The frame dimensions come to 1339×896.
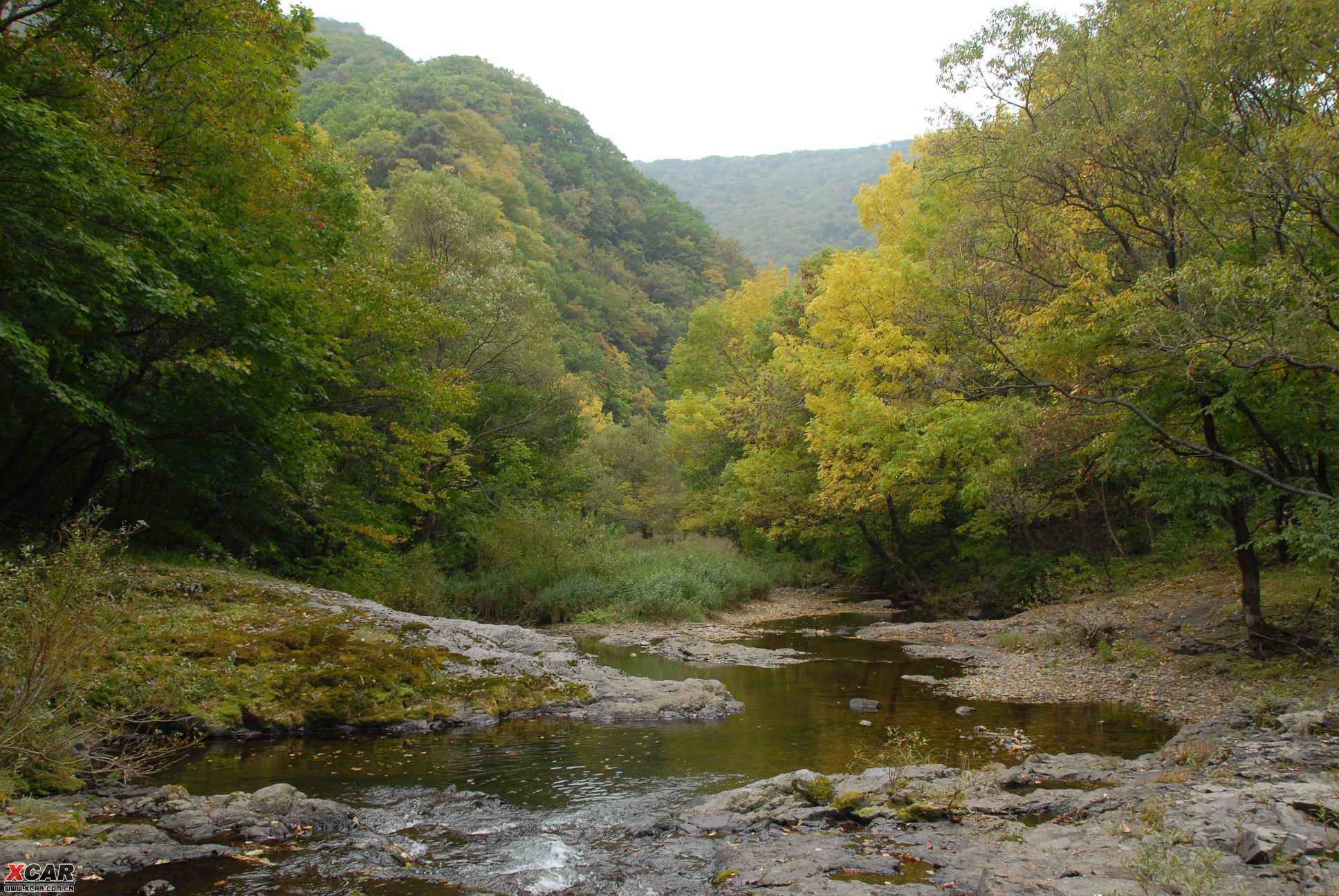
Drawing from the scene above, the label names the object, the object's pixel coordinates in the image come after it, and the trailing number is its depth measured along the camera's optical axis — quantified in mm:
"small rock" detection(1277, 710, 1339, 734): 7574
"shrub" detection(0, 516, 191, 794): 5555
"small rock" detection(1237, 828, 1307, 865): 4301
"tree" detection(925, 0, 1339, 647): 8867
